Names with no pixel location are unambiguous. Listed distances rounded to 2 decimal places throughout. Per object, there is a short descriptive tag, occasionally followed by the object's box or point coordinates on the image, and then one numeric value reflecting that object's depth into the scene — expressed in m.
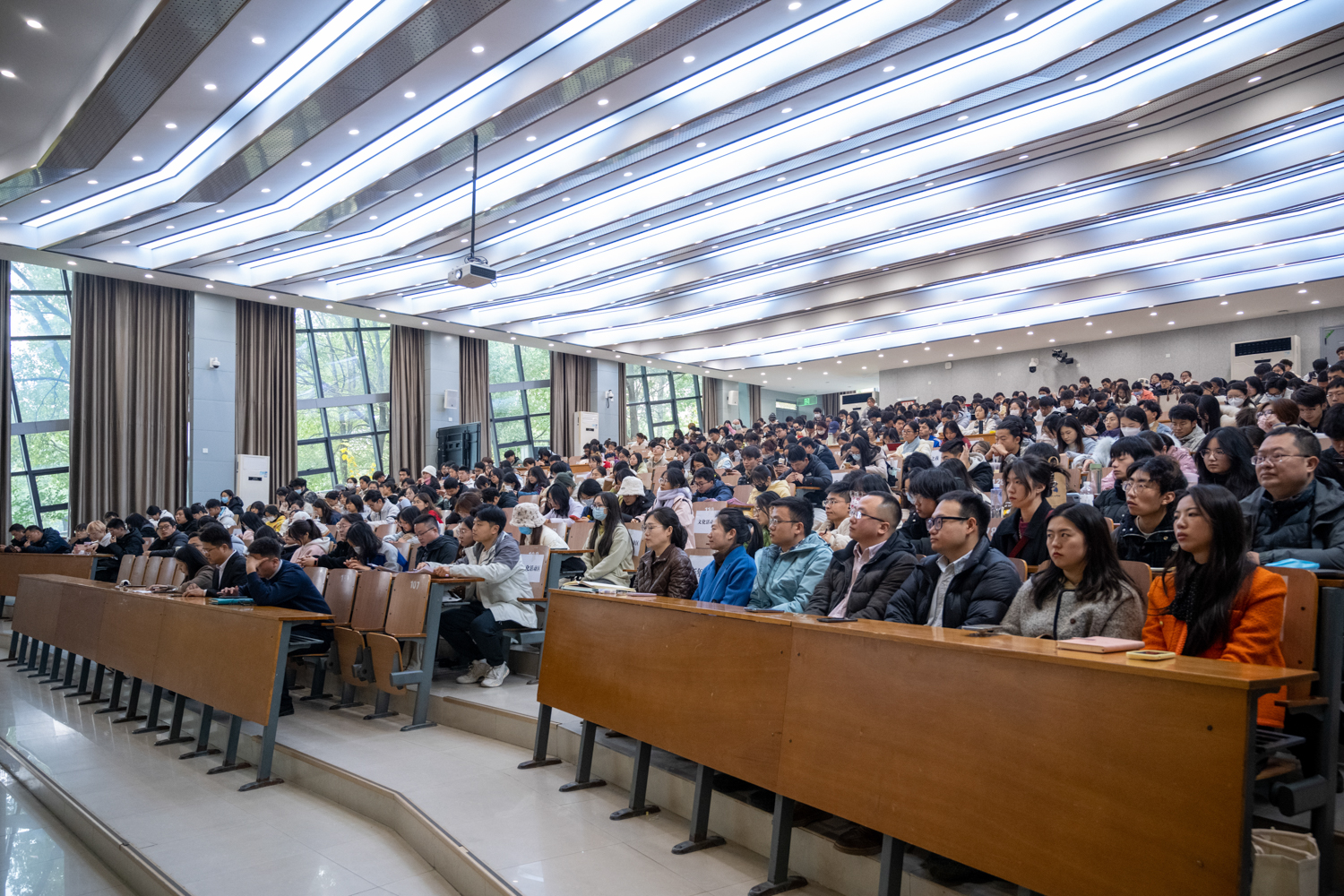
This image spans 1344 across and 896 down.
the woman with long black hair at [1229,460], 3.36
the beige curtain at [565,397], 17.98
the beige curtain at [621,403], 19.39
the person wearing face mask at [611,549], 4.88
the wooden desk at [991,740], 1.52
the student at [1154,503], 2.87
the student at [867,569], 2.95
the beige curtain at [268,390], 13.41
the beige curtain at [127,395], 11.90
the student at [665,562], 3.94
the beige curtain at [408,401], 15.33
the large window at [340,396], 14.60
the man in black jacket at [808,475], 6.75
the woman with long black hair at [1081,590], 2.30
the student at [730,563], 3.72
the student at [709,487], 7.07
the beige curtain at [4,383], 11.22
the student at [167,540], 8.03
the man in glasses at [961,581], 2.61
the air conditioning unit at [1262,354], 13.90
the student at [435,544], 5.47
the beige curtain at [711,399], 21.41
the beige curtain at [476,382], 16.42
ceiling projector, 8.55
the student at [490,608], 4.82
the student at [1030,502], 3.30
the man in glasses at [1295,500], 2.77
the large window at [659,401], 20.25
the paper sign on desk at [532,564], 5.26
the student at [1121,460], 3.94
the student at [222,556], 5.22
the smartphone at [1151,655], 1.70
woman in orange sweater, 2.05
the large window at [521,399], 17.42
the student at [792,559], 3.52
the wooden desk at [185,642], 3.91
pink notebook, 1.81
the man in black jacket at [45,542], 9.36
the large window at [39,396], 11.67
